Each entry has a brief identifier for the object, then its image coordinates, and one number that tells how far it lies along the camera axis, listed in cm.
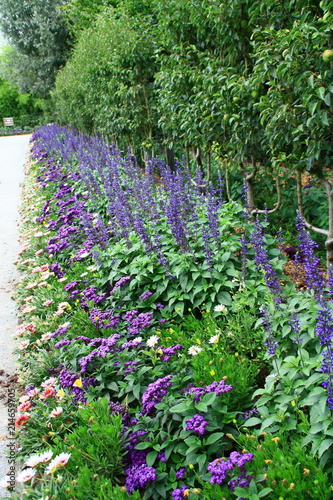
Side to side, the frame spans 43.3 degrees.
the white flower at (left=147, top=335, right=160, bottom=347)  256
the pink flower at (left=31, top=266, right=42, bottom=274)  436
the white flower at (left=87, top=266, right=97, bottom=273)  390
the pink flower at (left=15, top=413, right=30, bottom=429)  234
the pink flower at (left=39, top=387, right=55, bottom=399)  246
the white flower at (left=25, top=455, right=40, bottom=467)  195
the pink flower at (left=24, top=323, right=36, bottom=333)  333
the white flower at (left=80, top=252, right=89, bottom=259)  421
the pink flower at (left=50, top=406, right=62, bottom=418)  231
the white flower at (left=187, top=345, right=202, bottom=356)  251
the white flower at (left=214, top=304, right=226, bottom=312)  279
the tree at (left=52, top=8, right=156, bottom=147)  777
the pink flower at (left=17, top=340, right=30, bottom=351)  316
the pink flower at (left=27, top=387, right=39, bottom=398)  272
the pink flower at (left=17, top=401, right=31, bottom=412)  247
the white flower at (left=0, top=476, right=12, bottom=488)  199
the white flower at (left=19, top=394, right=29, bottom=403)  259
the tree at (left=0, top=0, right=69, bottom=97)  2411
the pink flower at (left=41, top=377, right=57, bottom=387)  262
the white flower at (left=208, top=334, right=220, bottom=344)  256
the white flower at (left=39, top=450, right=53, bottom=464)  197
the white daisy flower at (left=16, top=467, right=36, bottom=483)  188
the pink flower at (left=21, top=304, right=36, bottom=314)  374
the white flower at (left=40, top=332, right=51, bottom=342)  318
